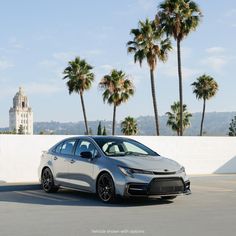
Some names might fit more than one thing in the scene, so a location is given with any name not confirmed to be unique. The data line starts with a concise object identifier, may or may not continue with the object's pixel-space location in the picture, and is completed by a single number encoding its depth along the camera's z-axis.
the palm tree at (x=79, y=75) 55.88
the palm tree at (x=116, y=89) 56.12
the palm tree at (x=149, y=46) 44.12
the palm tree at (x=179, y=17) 41.16
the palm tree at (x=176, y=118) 70.00
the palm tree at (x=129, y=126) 78.62
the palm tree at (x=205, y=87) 64.66
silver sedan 10.97
